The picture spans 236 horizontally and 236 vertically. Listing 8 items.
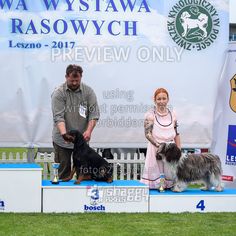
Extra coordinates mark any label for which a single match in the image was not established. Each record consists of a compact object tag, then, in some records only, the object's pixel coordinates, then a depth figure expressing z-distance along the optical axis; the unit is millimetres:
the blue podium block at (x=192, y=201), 6332
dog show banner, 7746
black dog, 6059
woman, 6488
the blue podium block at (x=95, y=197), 6133
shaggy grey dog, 6289
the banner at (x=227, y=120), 8016
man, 6445
